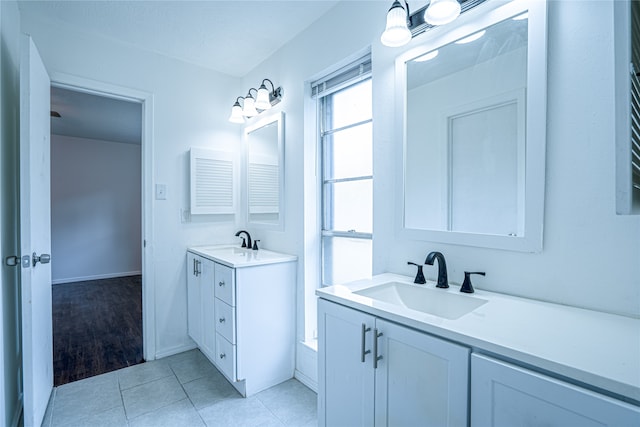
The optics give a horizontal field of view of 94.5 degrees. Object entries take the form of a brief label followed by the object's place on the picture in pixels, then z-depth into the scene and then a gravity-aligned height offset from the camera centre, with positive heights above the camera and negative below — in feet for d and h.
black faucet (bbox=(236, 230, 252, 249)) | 8.66 -0.91
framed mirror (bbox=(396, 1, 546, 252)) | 3.52 +1.14
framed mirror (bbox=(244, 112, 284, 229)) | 7.74 +1.15
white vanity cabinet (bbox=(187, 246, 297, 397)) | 6.21 -2.37
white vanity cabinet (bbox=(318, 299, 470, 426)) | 2.71 -1.75
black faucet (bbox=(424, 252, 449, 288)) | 4.12 -0.78
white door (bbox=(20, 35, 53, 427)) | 4.71 -0.30
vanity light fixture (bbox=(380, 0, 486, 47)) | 3.79 +2.66
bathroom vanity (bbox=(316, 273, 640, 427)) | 2.06 -1.28
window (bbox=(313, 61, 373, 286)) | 6.09 +0.81
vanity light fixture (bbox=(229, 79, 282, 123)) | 7.62 +2.89
